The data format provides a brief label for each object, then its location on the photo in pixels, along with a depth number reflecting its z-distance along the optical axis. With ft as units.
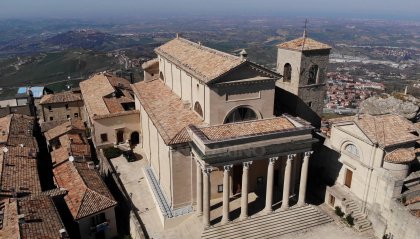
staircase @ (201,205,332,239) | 88.07
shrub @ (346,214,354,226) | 94.84
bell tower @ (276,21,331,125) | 111.65
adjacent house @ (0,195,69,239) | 71.36
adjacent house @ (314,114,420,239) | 89.40
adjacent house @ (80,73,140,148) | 137.49
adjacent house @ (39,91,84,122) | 169.48
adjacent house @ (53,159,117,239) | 86.79
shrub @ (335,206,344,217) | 98.57
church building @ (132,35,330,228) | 86.38
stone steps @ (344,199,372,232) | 94.63
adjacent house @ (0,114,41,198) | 91.61
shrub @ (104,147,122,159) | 133.28
